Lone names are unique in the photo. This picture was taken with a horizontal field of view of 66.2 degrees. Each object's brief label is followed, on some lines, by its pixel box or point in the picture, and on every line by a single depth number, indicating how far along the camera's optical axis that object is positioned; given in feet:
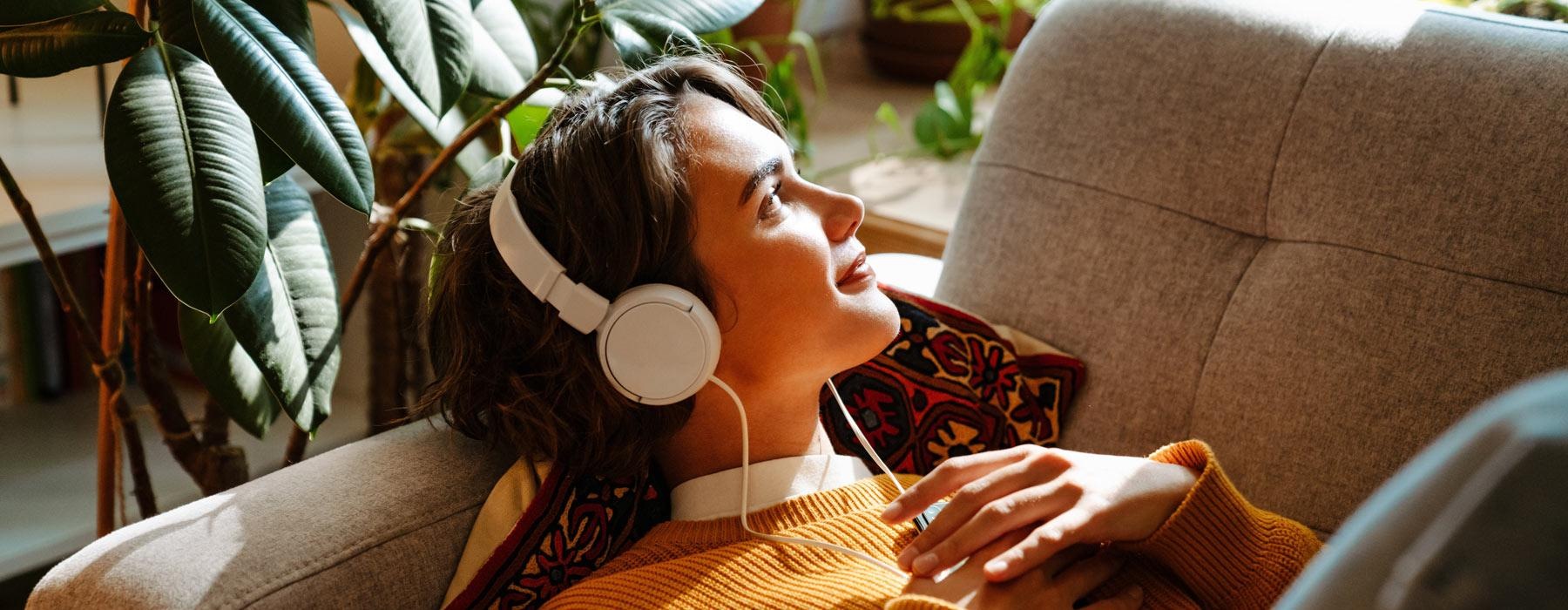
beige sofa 3.18
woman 3.17
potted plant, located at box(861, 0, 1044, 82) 7.96
